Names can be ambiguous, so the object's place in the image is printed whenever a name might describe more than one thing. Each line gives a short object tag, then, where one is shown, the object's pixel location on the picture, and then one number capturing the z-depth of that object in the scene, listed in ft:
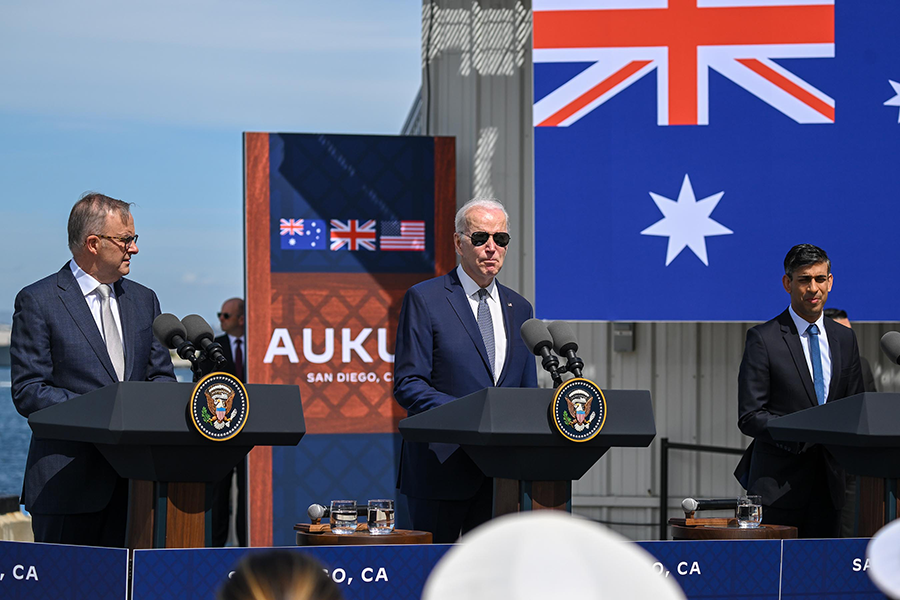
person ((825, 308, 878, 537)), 32.40
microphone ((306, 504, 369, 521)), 18.03
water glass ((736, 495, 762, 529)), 19.43
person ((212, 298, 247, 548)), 39.04
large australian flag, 33.30
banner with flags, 37.78
